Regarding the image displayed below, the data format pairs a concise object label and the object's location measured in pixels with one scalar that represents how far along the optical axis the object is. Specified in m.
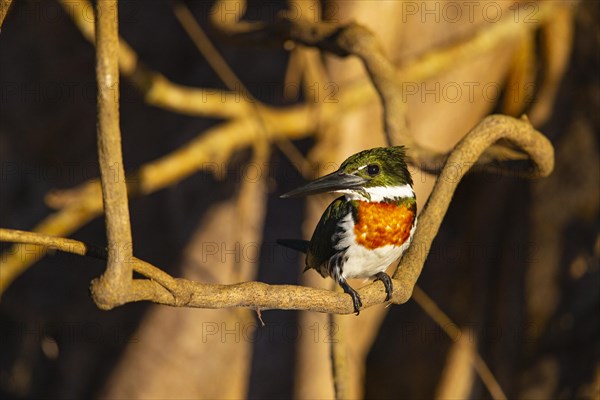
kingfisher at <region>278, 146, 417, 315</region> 4.74
